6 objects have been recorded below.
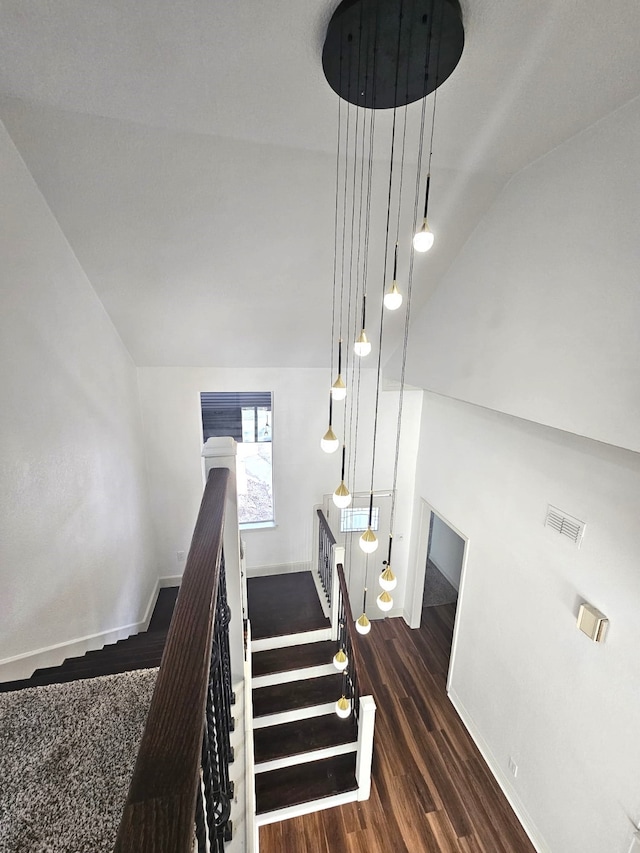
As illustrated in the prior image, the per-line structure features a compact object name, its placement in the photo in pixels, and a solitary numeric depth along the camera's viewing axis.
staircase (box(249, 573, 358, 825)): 3.46
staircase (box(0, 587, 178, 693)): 1.78
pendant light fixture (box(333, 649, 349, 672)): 3.59
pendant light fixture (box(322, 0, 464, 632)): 1.40
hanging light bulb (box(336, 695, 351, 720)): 3.47
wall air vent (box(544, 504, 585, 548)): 2.92
